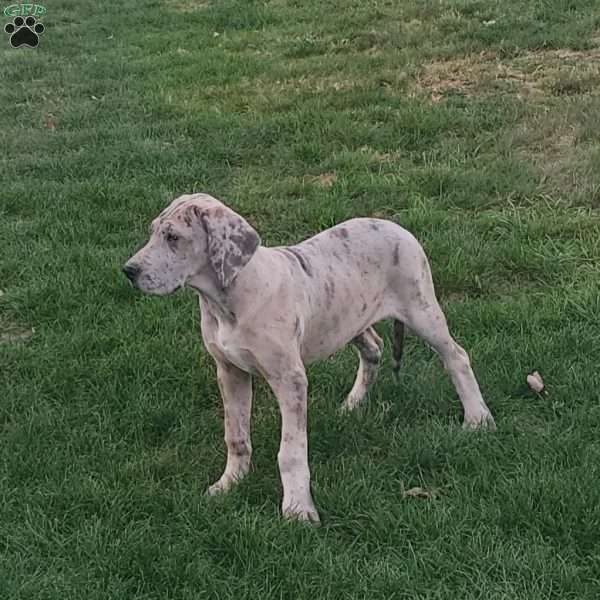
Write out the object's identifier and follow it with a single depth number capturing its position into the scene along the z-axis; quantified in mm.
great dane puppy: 3529
